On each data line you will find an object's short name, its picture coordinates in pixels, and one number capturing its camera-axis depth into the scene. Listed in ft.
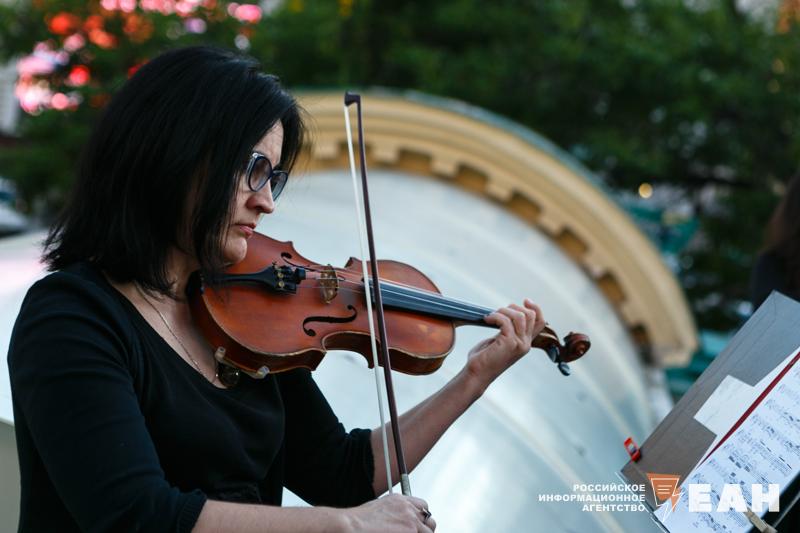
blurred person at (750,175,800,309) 11.34
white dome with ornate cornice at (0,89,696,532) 8.20
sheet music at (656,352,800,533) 5.67
